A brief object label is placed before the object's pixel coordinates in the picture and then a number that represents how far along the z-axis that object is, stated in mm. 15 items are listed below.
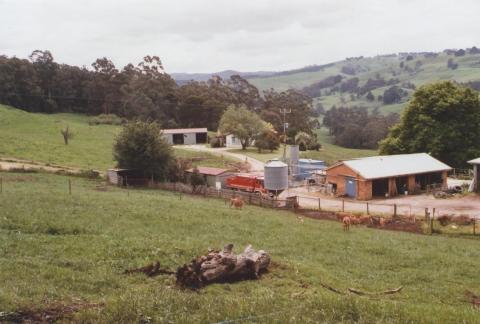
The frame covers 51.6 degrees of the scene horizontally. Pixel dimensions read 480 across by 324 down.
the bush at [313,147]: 90125
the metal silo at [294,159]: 59422
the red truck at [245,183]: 50062
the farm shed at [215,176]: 51656
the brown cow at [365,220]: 32594
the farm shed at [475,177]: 48625
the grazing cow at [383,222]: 32969
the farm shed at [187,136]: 95562
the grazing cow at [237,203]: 35219
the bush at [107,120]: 103988
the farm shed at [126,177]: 48169
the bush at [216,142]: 88419
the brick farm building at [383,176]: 47844
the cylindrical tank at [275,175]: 48531
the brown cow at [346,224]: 28475
